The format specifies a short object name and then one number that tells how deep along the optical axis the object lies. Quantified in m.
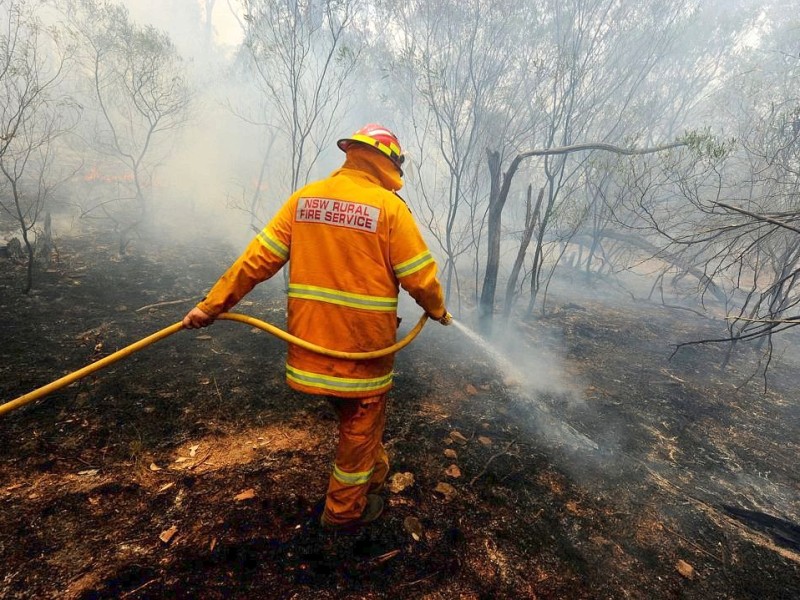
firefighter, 1.94
